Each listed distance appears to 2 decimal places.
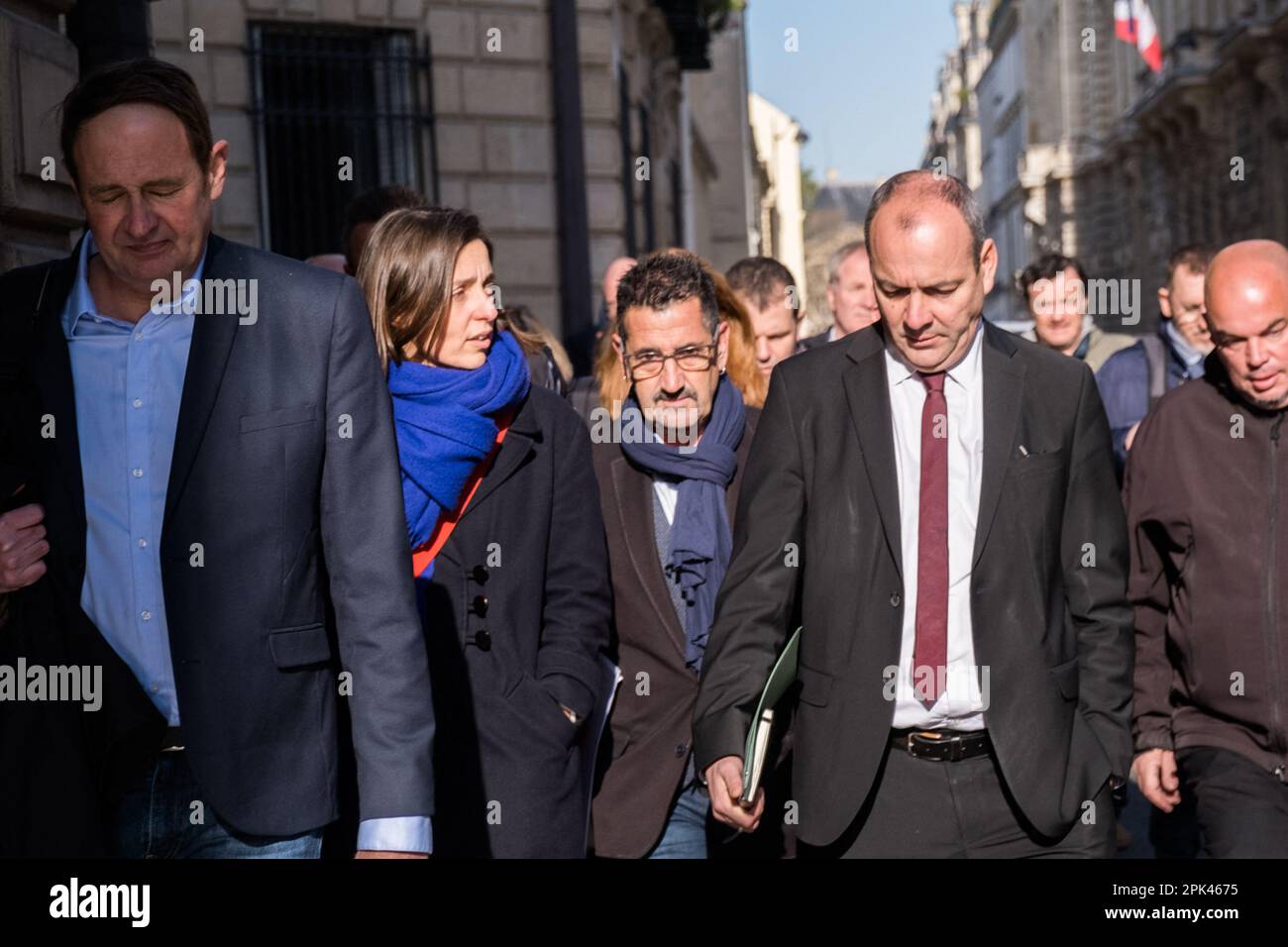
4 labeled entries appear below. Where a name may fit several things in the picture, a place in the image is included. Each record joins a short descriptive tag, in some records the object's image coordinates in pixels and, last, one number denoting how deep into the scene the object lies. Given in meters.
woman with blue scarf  4.22
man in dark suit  3.73
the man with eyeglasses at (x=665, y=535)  4.61
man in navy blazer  3.17
